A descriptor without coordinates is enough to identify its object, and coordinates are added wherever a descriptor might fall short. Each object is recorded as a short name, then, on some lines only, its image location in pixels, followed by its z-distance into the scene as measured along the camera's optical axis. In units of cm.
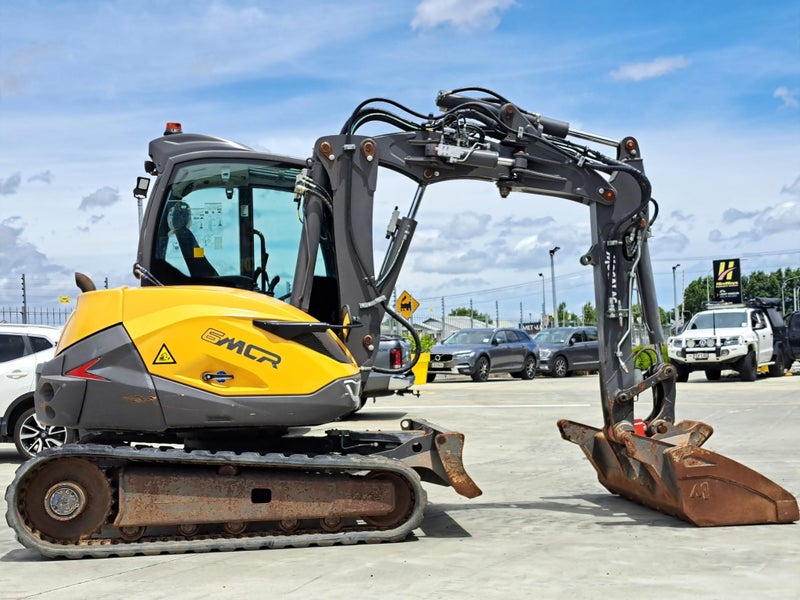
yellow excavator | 705
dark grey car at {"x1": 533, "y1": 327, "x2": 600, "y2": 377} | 3241
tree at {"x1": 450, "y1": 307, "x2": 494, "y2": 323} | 8489
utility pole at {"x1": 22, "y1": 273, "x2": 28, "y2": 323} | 2605
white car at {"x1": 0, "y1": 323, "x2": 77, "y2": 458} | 1230
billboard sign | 4753
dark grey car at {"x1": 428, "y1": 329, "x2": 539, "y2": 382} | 2936
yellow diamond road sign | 3109
